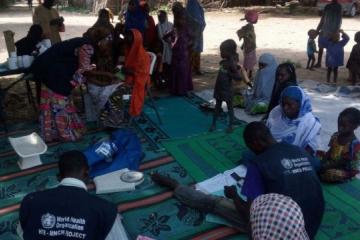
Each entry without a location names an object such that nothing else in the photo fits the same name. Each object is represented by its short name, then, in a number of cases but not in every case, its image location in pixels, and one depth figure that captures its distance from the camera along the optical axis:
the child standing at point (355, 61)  6.89
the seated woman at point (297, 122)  3.72
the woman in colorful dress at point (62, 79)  4.52
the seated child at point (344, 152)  3.60
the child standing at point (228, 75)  4.66
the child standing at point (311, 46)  7.97
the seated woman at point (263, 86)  5.64
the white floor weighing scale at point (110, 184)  3.69
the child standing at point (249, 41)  7.42
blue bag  4.00
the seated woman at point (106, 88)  5.01
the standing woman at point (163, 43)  6.67
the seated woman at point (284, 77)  4.31
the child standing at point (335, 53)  7.24
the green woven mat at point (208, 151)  4.15
